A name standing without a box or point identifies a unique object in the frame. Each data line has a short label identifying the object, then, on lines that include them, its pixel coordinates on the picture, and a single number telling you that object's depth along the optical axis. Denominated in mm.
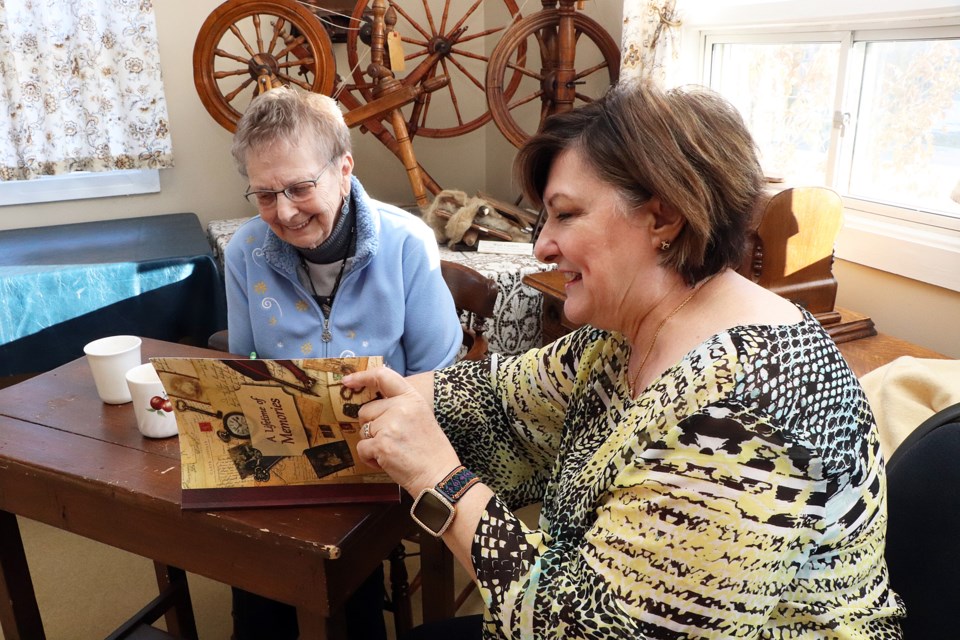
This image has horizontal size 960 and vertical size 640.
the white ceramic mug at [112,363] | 1291
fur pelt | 2740
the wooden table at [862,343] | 1699
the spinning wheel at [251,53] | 2803
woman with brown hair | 734
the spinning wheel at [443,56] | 2979
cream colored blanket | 1267
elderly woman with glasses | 1501
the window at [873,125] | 1861
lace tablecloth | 2494
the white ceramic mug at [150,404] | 1174
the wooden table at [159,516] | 997
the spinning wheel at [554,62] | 2568
